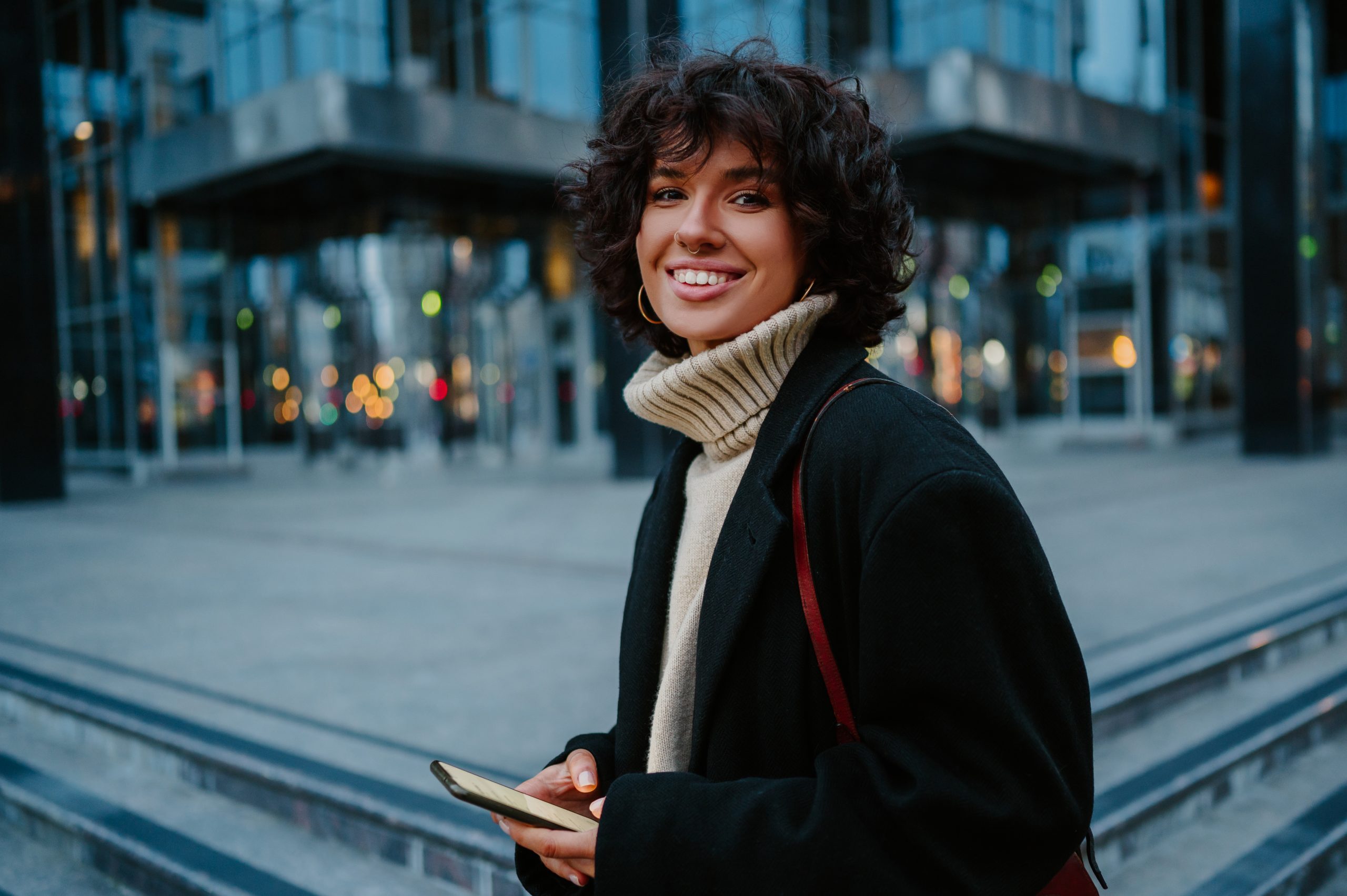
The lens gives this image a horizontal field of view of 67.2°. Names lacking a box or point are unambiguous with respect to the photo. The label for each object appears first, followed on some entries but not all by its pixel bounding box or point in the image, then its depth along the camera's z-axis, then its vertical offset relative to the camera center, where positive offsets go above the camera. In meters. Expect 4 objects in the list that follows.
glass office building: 18.38 +3.58
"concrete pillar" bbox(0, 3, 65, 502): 12.97 +1.94
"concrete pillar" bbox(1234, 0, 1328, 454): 14.77 +2.31
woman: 1.04 -0.21
